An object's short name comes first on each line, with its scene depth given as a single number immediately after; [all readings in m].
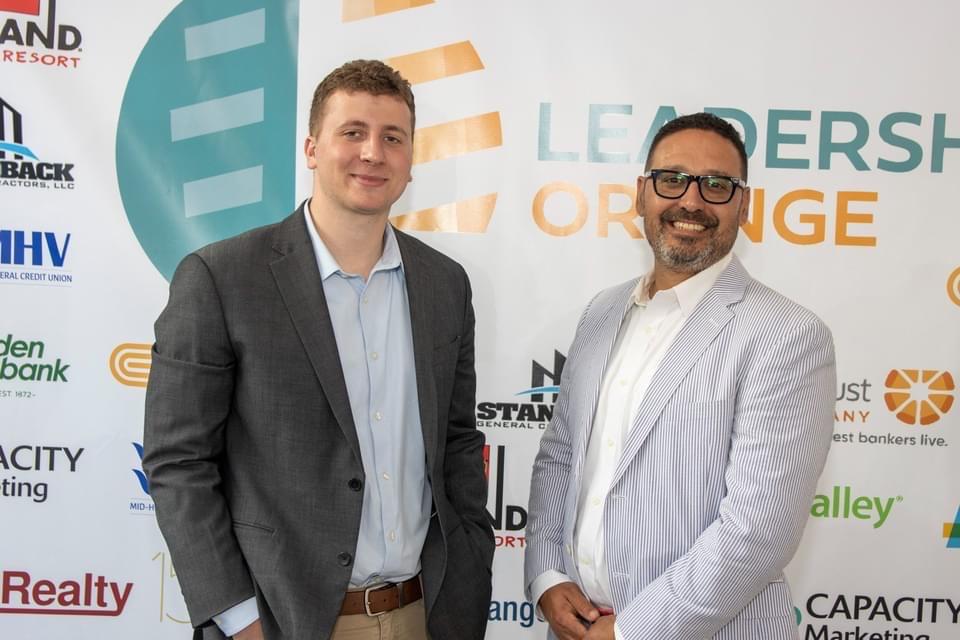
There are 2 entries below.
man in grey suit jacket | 1.78
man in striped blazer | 1.78
